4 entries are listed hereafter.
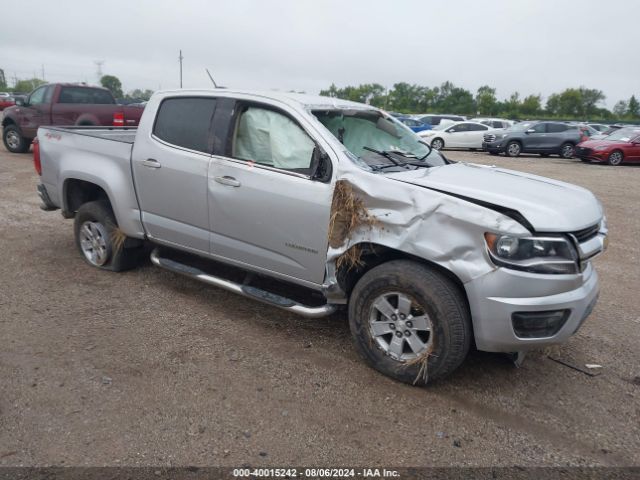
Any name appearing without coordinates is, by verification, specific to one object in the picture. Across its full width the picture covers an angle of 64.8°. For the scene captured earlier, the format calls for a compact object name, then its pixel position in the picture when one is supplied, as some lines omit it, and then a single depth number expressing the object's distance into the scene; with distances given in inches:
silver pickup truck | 114.1
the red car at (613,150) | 675.4
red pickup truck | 482.6
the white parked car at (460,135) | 866.1
